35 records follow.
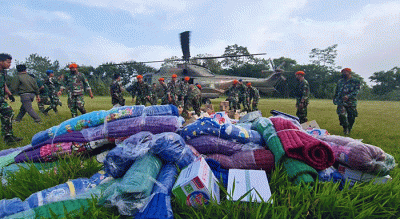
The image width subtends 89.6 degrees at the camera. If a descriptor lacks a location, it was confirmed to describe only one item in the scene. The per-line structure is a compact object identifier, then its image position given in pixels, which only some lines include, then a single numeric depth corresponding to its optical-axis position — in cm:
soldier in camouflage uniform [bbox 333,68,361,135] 541
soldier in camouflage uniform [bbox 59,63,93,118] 615
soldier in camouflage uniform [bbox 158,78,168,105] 1000
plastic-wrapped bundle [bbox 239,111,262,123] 323
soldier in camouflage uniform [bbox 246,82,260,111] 1126
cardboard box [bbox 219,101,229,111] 1072
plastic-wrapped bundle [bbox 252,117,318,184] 157
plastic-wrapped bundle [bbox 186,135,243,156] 205
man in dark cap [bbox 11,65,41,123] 542
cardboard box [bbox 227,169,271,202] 132
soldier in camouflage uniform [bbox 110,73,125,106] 867
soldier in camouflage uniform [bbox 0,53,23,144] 404
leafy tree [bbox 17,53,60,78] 6556
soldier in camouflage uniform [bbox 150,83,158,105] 1502
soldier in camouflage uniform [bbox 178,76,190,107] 1080
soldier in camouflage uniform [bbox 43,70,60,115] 844
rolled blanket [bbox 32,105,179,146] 233
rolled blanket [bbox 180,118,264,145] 211
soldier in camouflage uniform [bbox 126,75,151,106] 952
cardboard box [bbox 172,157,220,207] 127
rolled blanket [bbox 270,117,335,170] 166
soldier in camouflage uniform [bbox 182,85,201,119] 854
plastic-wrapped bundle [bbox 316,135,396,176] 164
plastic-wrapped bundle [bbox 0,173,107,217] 132
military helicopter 1634
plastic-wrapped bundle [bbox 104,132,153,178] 159
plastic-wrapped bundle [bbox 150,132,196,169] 167
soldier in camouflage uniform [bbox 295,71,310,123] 624
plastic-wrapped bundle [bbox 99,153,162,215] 125
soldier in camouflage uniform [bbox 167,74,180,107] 990
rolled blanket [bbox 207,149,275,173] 183
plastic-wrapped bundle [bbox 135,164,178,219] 117
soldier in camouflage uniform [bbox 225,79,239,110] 1041
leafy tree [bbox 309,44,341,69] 5447
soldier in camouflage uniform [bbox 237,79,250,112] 1066
